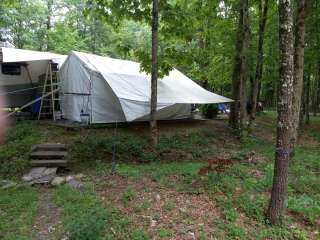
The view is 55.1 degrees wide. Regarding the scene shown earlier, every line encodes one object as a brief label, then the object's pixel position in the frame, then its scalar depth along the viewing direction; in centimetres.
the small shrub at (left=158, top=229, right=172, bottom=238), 431
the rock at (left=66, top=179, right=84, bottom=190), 626
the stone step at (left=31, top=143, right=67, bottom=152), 806
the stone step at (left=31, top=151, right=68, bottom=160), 776
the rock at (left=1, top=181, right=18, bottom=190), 635
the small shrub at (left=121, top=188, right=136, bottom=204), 540
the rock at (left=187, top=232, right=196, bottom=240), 429
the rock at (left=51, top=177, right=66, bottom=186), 665
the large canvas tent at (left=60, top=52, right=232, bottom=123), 958
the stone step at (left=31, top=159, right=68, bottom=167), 748
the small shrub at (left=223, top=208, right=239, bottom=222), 477
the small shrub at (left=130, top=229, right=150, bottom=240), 423
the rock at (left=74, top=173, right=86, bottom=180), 687
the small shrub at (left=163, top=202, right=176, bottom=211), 509
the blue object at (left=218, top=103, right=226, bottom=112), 1970
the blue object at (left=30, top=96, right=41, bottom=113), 1238
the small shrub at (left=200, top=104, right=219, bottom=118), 1631
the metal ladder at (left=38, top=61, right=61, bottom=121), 1183
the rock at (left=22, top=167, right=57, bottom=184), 679
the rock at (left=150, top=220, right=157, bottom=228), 459
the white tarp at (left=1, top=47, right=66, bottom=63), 1101
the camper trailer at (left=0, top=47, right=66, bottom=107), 1152
